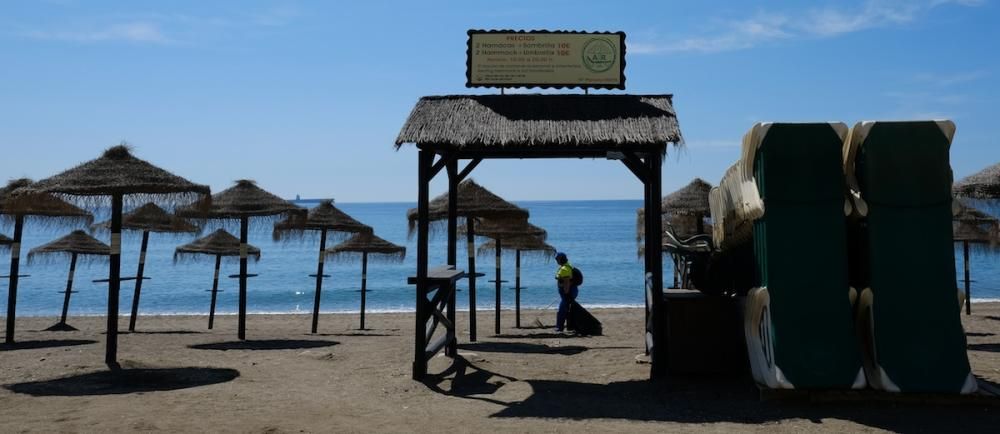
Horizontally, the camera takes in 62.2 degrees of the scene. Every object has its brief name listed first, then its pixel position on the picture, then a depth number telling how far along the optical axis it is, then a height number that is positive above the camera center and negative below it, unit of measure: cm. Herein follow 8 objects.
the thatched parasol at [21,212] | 1216 +79
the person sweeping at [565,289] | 1480 -43
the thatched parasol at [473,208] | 1391 +96
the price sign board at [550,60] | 1078 +267
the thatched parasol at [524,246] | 1811 +41
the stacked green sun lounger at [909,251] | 701 +14
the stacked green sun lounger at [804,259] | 712 +7
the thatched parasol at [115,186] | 945 +87
